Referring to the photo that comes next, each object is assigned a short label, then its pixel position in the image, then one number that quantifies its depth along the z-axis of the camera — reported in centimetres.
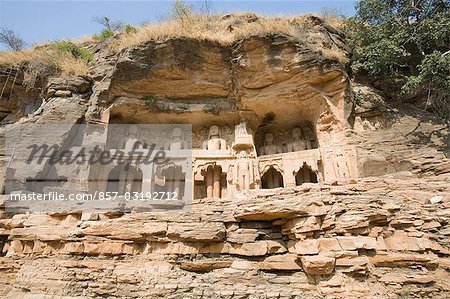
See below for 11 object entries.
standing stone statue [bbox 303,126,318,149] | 1510
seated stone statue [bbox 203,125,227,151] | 1480
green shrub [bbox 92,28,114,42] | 1690
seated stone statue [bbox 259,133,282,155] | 1562
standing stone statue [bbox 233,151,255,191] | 1324
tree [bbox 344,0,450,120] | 1154
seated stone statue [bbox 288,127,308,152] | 1492
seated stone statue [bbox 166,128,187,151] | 1481
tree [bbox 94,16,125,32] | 1861
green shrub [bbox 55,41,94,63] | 1509
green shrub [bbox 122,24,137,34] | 1515
